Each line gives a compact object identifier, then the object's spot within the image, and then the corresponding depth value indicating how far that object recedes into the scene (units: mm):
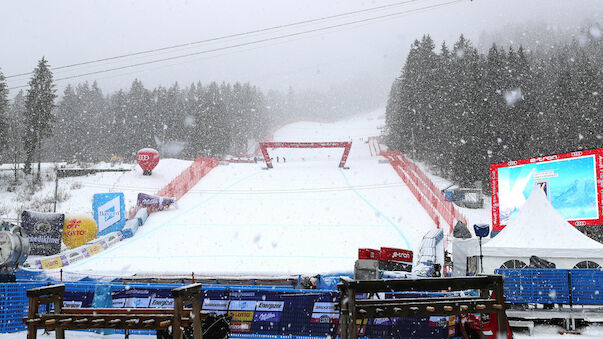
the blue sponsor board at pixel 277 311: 9422
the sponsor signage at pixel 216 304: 9617
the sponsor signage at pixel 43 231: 22547
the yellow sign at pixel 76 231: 23797
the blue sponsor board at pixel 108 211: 25984
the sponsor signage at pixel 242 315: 9633
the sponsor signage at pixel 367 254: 14875
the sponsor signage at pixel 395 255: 15516
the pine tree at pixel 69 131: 81688
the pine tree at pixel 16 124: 69069
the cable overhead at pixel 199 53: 26688
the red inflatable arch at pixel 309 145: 48553
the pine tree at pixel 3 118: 46594
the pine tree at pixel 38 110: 54562
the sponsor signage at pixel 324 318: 9422
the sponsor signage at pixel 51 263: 20500
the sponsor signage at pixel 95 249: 22766
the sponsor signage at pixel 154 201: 30109
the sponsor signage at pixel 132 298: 9969
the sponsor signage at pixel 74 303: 10172
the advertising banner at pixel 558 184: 18234
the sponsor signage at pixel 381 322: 9156
